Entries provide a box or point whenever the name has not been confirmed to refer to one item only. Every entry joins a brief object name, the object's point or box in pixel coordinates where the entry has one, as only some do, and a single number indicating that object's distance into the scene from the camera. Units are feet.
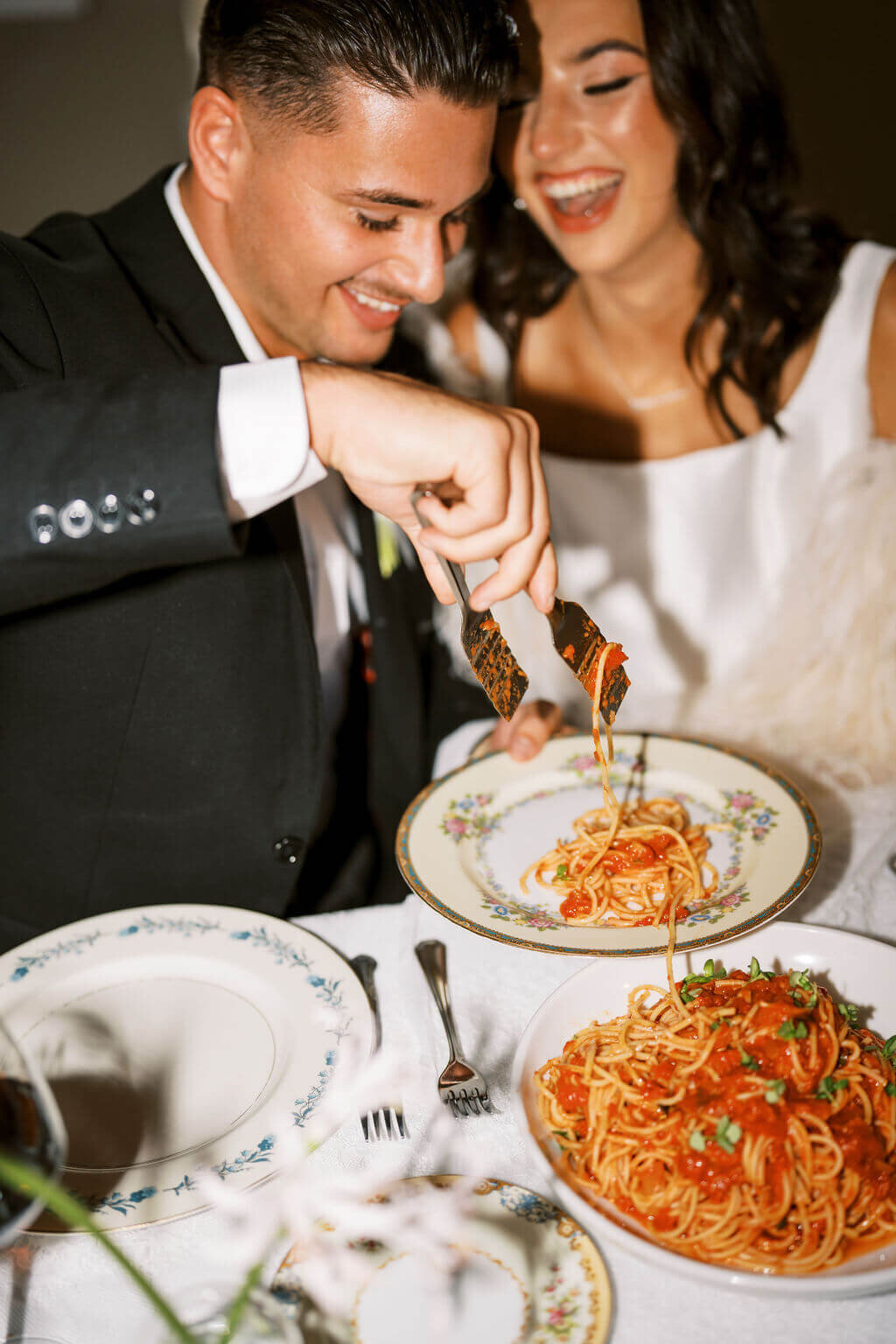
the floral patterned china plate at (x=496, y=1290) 2.61
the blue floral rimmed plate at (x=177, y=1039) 3.24
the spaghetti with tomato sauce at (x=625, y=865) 4.25
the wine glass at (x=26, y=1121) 2.21
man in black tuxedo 5.07
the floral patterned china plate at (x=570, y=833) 3.92
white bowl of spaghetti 2.83
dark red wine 2.23
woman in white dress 7.29
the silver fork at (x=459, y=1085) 3.47
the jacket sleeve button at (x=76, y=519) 3.49
